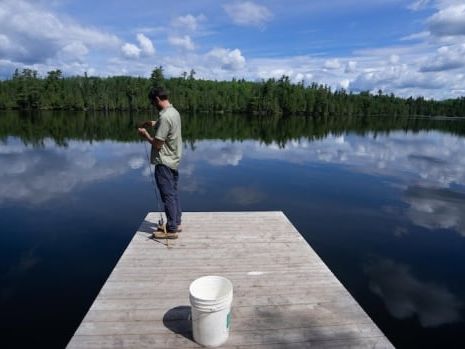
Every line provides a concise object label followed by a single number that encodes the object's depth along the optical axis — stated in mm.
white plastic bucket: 2881
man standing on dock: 4730
